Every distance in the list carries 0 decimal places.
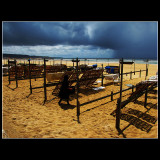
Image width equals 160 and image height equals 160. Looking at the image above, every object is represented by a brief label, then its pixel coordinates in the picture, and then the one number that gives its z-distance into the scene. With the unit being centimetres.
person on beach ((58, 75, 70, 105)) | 585
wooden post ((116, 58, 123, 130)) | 396
